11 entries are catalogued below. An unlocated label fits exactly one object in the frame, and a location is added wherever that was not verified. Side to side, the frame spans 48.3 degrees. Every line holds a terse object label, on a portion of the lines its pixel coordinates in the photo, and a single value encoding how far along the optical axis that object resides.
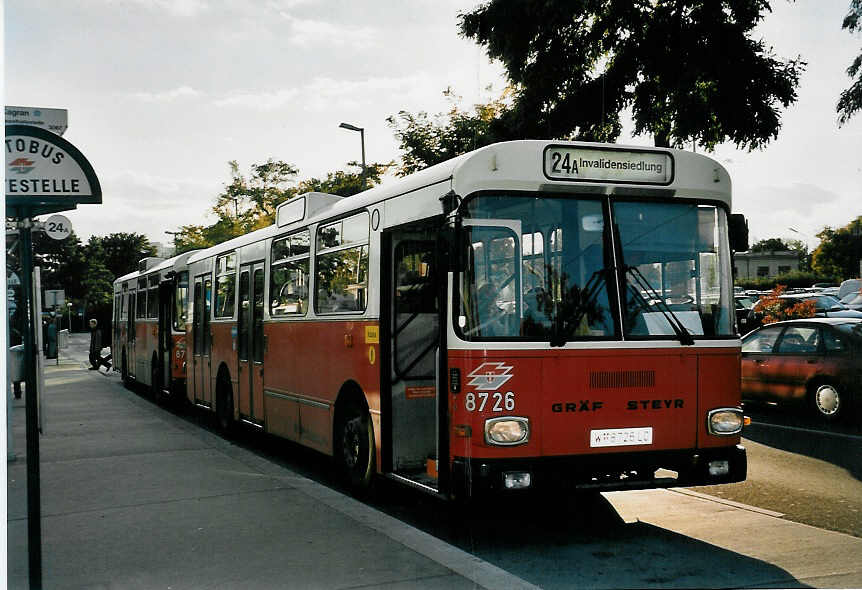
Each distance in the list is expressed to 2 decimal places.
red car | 13.57
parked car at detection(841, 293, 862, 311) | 36.97
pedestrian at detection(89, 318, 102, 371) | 35.50
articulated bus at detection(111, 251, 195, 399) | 18.70
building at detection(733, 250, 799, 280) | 134.75
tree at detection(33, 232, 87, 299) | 109.50
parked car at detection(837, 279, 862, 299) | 48.00
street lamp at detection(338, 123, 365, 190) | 39.59
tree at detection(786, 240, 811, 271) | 125.44
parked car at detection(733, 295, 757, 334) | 31.50
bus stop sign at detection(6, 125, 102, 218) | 5.42
